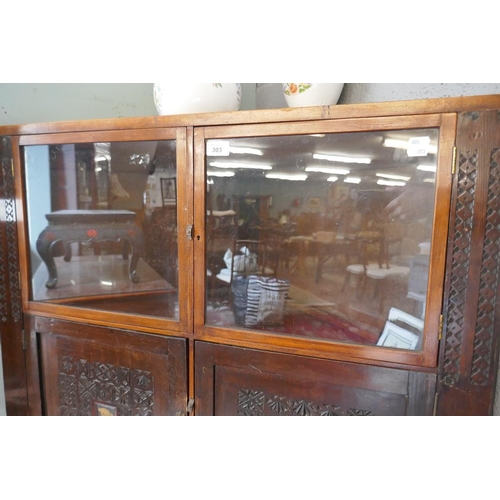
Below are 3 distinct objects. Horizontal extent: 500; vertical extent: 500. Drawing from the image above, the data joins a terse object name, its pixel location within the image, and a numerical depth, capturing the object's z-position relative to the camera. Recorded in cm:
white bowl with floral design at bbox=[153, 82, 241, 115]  91
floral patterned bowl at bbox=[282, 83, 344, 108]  87
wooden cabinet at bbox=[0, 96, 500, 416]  71
